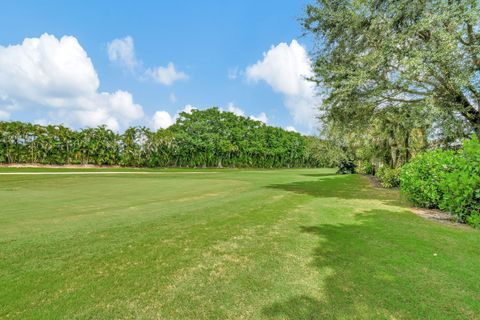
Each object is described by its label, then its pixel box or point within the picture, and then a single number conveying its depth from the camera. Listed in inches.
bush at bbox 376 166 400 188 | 809.5
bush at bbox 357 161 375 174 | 1616.9
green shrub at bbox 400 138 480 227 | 307.4
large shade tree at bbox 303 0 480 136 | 454.0
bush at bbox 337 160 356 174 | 1825.8
